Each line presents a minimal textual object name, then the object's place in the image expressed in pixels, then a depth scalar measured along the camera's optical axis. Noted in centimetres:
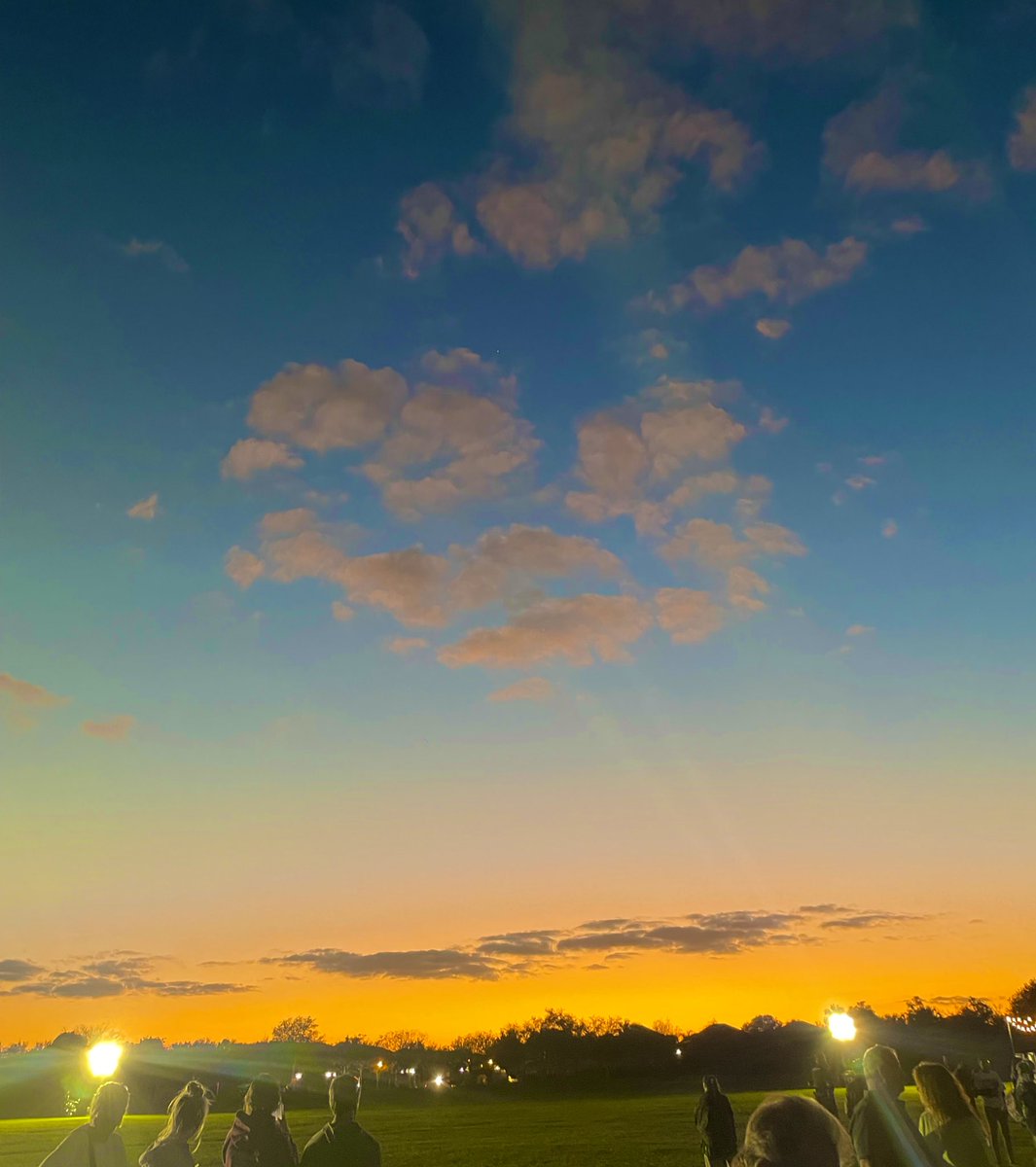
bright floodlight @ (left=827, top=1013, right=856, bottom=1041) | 1291
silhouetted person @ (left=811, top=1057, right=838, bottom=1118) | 1508
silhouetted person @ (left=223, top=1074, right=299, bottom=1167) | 831
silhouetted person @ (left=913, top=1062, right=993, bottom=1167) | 738
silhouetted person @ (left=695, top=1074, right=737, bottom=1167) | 1472
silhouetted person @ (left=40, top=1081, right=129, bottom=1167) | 706
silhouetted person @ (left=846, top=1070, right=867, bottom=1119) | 869
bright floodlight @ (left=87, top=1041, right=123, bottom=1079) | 1264
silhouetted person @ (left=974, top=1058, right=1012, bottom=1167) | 1584
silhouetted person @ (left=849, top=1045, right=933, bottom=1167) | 723
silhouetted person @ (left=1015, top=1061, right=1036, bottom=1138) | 1678
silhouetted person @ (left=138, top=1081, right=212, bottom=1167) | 748
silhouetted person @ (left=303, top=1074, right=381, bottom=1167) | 656
